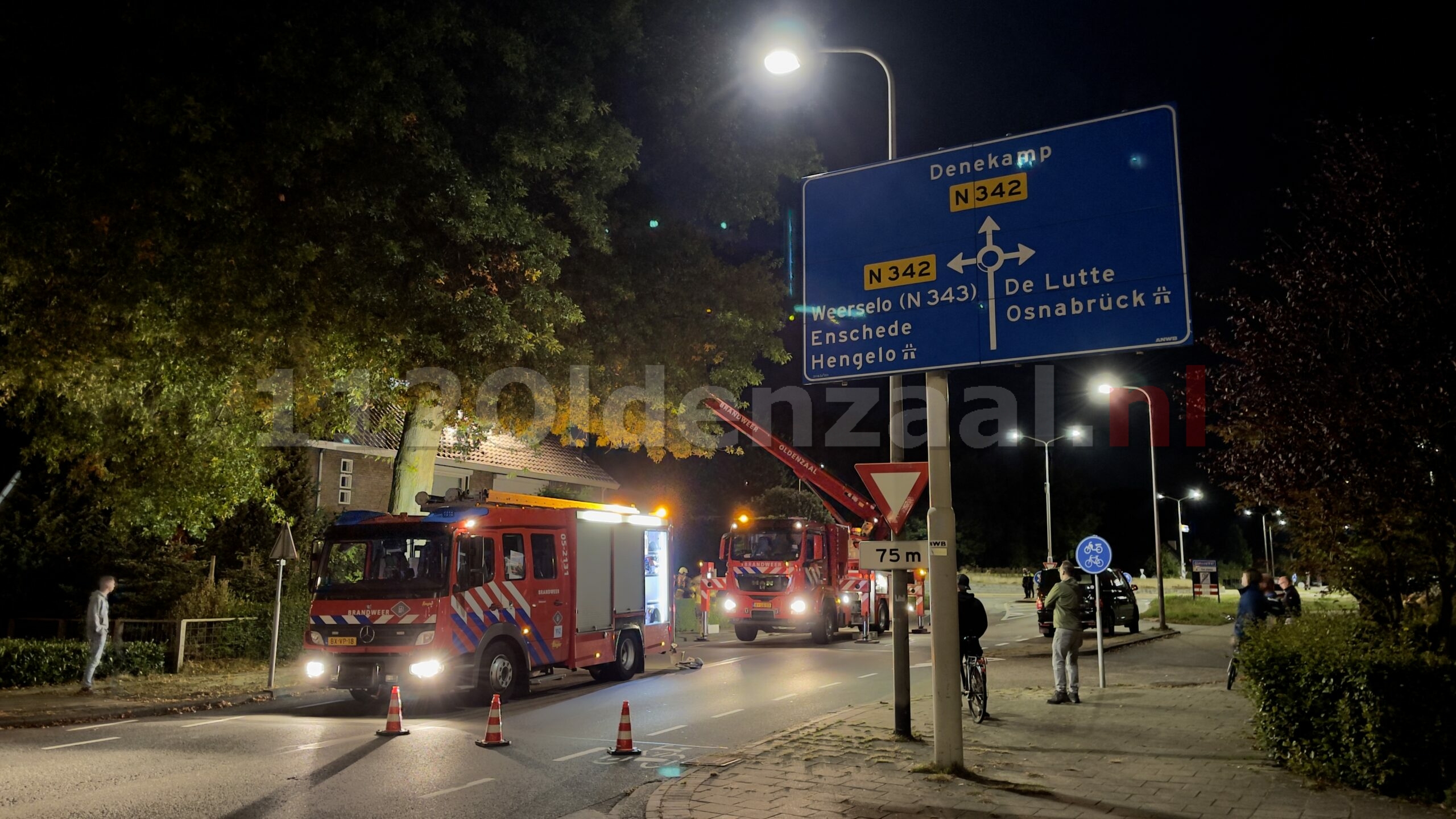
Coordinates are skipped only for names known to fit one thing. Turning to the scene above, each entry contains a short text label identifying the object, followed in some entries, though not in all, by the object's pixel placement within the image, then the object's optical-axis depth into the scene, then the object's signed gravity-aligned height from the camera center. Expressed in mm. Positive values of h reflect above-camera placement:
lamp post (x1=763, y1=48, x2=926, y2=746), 10773 -286
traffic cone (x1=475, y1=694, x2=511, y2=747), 10688 -1761
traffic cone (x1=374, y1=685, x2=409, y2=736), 11492 -1784
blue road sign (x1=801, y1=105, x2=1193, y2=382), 8422 +2563
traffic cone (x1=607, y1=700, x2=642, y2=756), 10258 -1808
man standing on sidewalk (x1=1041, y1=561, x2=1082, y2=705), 13570 -1021
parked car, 25250 -1284
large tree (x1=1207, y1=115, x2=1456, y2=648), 9656 +1681
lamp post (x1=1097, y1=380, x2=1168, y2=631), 29609 +2428
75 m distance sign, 9875 -21
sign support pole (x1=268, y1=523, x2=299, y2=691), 16859 +158
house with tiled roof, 36094 +3459
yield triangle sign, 10383 +702
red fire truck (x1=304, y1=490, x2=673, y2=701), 13391 -540
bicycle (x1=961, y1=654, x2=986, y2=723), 12133 -1515
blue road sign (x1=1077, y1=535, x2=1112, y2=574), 16031 -67
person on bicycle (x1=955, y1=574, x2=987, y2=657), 12141 -838
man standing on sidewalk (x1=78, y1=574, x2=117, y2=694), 15531 -983
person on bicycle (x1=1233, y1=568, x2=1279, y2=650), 14430 -773
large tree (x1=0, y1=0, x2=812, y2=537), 12484 +4590
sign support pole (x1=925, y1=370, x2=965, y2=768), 8828 -469
